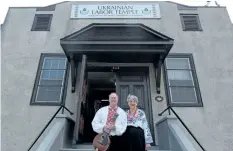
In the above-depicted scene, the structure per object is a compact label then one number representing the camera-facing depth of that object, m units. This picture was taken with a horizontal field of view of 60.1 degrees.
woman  3.03
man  2.94
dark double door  5.98
